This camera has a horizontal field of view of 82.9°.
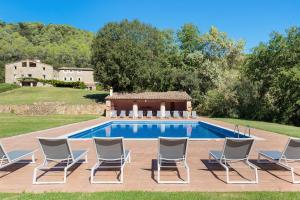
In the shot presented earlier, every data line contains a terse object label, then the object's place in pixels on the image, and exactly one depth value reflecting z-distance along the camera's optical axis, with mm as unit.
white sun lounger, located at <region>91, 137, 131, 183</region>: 3672
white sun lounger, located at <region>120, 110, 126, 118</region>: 16674
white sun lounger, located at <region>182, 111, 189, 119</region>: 16739
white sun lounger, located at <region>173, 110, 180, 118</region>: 16946
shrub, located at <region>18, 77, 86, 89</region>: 33872
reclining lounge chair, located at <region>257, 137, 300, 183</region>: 3822
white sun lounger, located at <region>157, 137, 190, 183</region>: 3669
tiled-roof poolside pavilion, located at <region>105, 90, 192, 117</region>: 17676
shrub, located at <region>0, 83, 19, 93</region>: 28037
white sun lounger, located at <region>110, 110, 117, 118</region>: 16696
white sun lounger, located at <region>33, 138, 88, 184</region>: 3689
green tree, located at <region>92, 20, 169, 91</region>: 19875
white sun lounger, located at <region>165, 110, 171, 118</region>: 17166
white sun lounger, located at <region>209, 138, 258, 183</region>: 3694
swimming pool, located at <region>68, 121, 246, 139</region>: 10437
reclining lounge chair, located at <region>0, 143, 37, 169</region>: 3904
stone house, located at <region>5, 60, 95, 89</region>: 34952
